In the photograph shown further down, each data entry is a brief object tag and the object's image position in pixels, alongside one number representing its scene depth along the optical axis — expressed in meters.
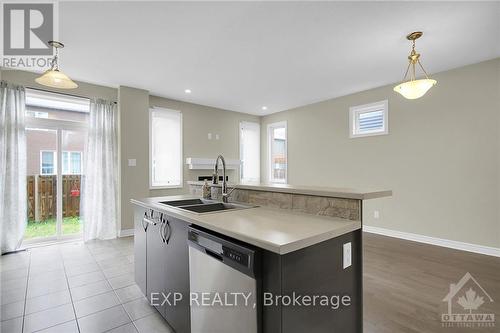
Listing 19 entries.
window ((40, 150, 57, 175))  3.88
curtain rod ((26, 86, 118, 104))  3.69
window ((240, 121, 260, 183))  6.68
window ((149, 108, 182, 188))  4.99
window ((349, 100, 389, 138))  4.44
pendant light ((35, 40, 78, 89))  2.53
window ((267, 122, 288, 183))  6.66
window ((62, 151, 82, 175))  4.06
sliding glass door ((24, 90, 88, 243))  3.80
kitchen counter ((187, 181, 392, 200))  1.34
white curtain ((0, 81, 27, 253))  3.39
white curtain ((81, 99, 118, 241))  4.10
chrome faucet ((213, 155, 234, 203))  2.14
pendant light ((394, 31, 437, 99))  2.68
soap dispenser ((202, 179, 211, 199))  2.53
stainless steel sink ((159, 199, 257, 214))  2.04
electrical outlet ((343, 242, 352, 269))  1.32
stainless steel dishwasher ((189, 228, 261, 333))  1.07
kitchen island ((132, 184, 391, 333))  1.04
